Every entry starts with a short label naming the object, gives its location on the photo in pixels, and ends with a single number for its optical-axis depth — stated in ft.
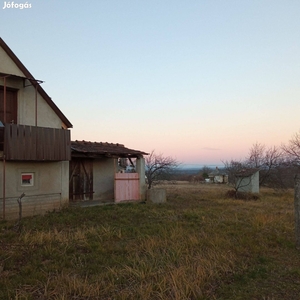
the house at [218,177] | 135.99
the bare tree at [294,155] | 74.16
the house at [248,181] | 65.02
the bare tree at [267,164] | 78.38
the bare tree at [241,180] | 62.61
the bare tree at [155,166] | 66.00
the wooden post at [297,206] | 22.11
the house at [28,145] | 35.91
